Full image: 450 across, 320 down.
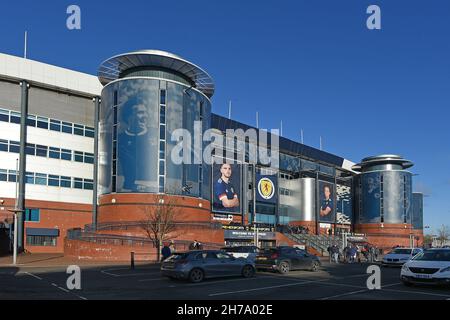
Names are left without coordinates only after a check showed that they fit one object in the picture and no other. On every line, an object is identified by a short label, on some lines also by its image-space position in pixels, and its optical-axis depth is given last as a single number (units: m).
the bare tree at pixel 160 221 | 37.38
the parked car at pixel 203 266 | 20.20
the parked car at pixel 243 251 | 28.35
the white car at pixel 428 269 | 17.00
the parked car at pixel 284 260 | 24.45
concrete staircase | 55.56
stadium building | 44.97
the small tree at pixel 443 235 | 127.89
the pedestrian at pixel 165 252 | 27.65
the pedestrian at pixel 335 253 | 37.62
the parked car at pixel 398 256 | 31.62
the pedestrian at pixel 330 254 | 37.25
